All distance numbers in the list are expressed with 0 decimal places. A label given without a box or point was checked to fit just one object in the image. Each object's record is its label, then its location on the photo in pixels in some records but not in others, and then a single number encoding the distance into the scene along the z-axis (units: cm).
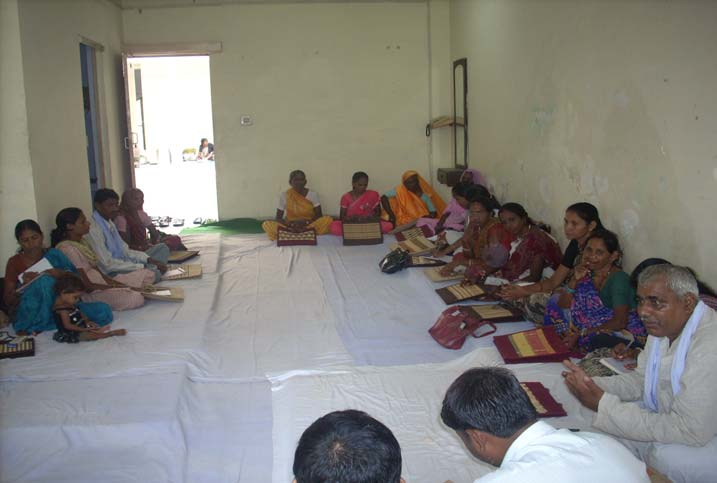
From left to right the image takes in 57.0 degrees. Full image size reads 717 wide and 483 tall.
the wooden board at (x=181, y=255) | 670
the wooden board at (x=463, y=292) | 498
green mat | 855
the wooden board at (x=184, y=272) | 600
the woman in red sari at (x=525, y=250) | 511
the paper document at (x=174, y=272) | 602
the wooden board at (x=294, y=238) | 750
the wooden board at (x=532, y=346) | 378
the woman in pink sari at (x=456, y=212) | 695
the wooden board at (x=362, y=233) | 753
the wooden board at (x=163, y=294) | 521
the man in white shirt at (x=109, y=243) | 550
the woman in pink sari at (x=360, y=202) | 810
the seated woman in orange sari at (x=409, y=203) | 815
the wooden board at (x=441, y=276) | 556
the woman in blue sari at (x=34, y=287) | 448
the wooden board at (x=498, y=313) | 450
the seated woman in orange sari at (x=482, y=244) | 541
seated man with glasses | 240
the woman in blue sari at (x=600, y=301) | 377
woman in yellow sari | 826
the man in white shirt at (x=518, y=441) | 167
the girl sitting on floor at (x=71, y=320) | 434
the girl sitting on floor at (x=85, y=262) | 495
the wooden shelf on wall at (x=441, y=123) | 858
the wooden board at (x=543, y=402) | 316
